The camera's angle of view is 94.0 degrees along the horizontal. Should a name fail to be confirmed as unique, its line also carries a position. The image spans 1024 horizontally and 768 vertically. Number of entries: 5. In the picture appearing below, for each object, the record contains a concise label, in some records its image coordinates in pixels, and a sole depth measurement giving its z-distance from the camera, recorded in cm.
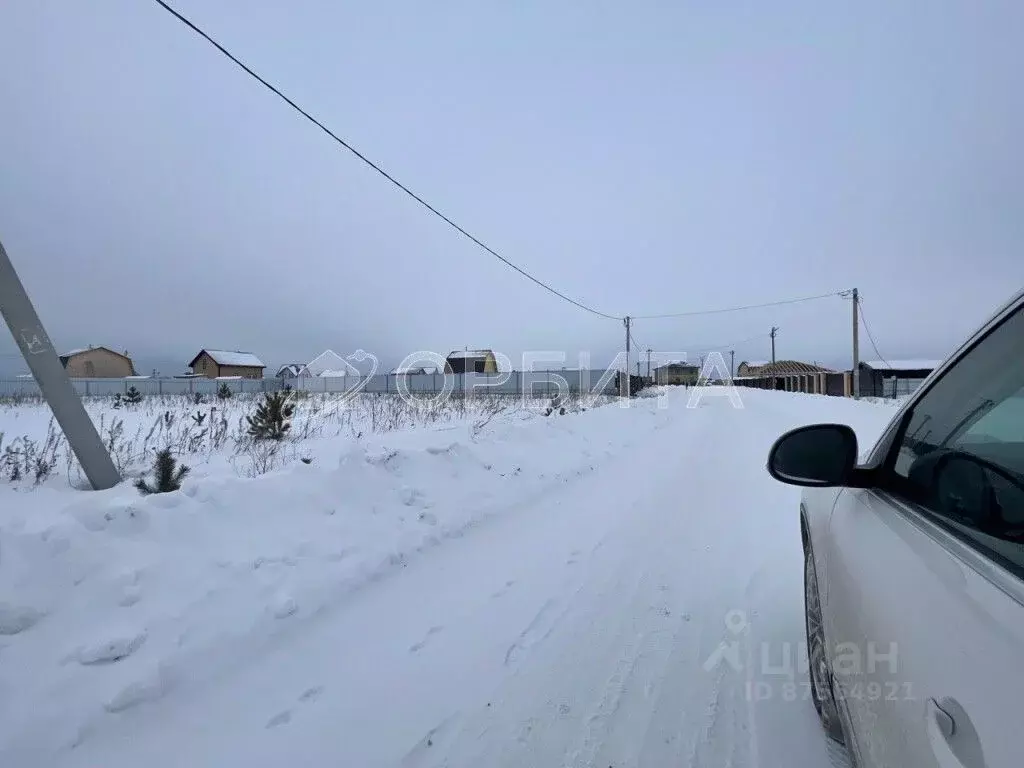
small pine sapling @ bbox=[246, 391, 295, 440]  798
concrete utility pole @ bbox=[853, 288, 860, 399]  2775
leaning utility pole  427
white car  85
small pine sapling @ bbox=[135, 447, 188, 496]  421
